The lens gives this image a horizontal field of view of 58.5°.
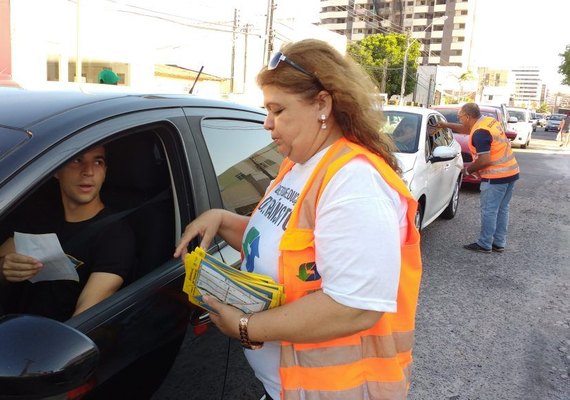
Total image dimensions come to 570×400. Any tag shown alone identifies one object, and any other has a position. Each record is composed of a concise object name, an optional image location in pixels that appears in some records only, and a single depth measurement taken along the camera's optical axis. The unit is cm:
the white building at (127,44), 1875
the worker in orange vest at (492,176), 593
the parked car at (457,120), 940
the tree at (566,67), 4928
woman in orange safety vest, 122
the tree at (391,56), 5681
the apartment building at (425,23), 10506
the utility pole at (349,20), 10838
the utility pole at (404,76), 4942
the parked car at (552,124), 4662
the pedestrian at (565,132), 2539
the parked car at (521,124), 2052
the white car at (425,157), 553
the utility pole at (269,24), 2766
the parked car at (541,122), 5518
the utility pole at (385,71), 5527
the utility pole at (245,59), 3360
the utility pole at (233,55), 3294
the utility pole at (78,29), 1950
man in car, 178
